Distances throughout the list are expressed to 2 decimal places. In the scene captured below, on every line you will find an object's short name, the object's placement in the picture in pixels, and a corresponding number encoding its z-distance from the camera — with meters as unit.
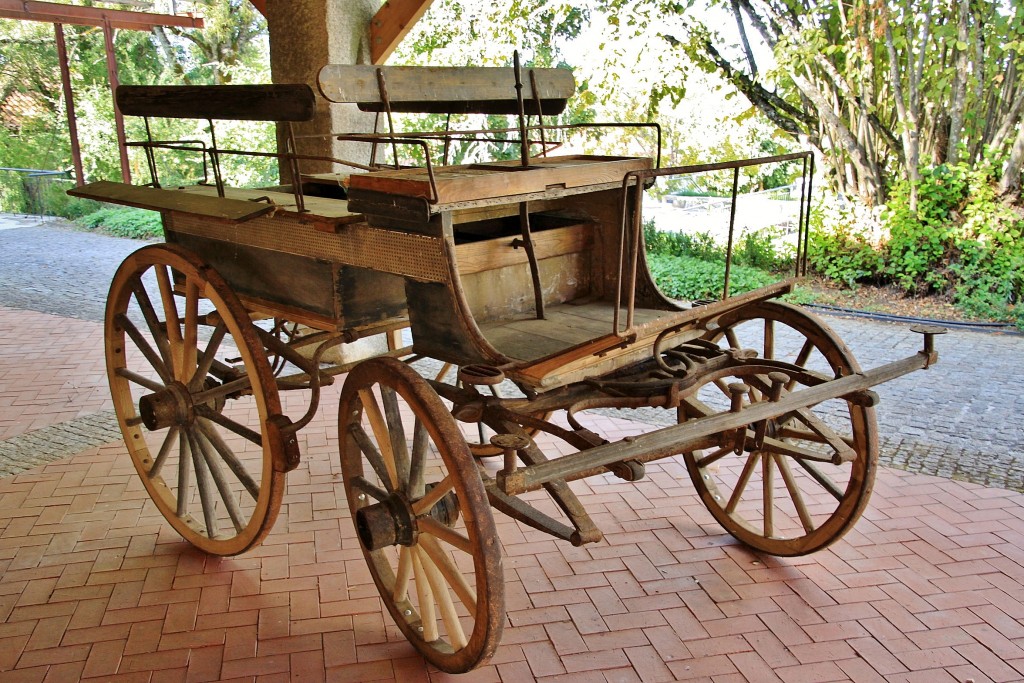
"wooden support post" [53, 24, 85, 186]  10.34
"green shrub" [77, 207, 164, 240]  12.18
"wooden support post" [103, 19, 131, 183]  8.71
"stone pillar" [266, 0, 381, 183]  5.04
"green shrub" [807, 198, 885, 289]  7.96
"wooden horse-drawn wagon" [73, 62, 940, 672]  2.30
